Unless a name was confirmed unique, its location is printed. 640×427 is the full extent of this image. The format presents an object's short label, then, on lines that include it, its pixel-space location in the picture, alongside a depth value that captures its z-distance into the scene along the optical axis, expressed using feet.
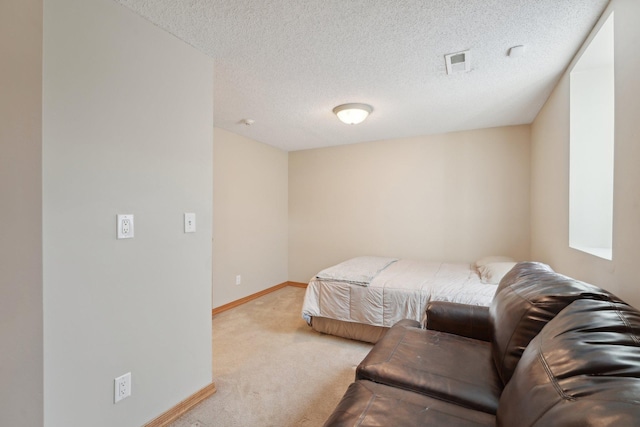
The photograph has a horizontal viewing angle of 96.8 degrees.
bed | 8.31
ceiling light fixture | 9.33
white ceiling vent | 6.47
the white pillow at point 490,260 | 10.51
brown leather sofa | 2.07
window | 6.38
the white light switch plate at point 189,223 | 6.03
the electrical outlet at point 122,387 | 4.79
